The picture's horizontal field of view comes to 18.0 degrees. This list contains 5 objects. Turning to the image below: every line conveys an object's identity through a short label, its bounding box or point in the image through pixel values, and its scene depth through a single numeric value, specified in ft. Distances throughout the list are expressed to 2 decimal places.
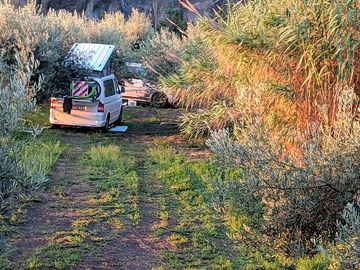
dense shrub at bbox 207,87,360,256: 34.24
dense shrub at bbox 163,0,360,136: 41.28
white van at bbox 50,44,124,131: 107.29
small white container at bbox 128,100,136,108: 163.15
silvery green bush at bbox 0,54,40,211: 29.42
